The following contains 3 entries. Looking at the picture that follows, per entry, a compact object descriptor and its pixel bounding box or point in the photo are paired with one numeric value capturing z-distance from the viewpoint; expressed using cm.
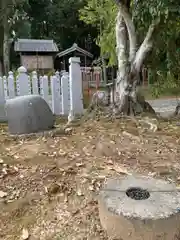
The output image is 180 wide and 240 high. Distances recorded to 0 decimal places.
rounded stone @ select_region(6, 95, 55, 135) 288
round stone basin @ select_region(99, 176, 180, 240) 140
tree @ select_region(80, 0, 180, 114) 315
